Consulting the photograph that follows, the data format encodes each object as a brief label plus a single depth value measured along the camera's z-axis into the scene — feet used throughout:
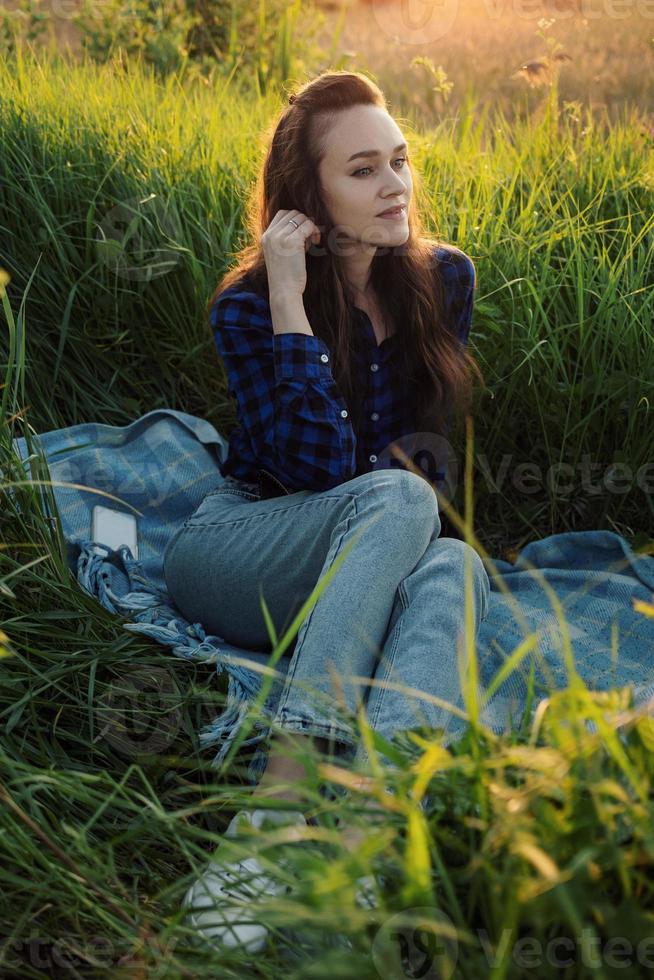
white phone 7.48
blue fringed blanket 6.19
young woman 5.40
